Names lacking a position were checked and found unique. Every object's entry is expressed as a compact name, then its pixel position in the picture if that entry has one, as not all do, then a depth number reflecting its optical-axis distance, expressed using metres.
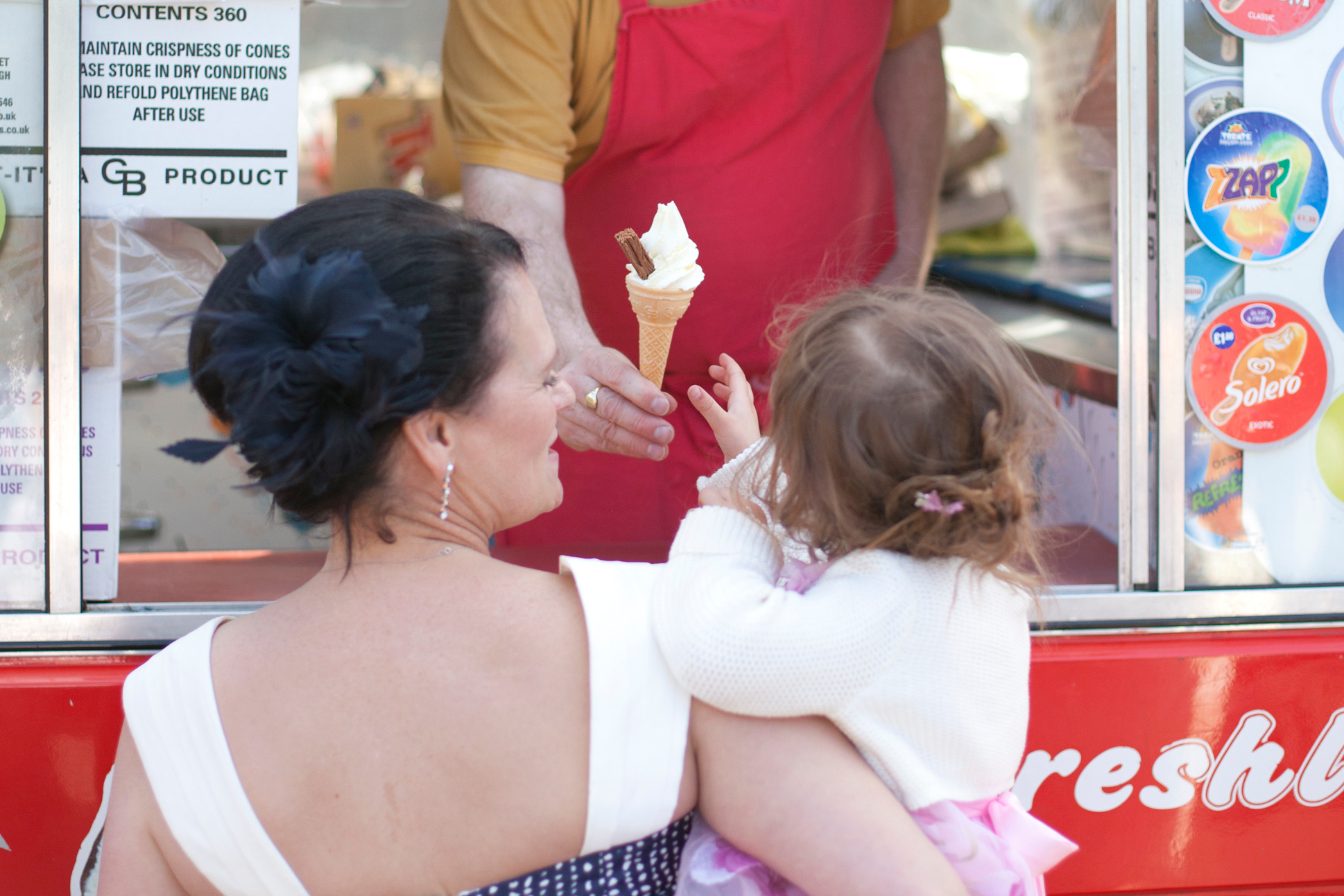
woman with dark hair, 2.89
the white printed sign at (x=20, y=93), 3.23
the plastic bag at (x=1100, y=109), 3.53
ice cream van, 3.23
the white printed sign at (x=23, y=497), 3.24
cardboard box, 5.03
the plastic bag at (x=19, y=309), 3.24
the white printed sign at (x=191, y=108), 3.26
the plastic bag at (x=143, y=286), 3.28
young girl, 2.90
